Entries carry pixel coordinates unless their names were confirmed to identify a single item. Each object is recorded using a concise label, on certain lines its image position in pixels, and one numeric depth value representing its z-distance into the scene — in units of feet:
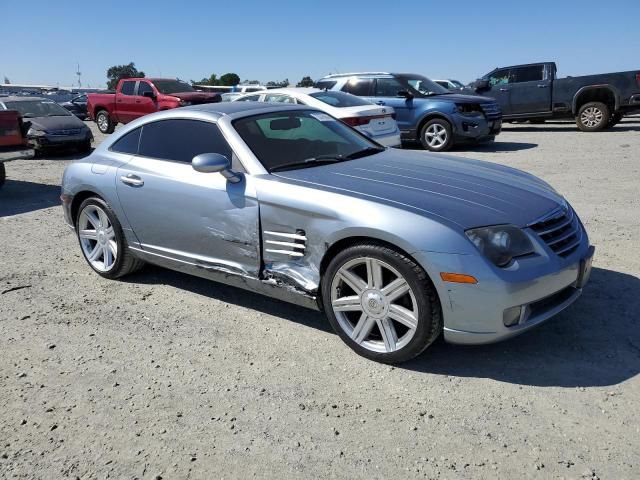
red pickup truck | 55.67
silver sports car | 10.03
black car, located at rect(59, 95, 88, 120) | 86.02
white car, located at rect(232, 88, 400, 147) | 32.91
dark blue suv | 39.17
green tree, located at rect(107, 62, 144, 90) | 296.01
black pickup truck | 46.24
